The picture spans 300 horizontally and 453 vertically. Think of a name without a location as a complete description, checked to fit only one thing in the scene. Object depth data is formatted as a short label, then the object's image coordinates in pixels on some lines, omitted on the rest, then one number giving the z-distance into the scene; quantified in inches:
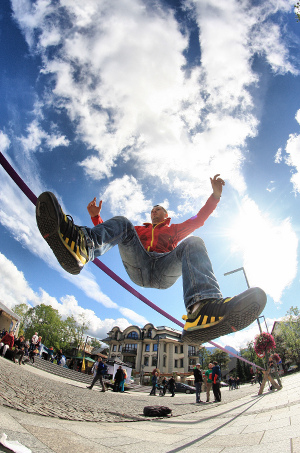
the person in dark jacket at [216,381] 391.0
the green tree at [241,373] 2524.6
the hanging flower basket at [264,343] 471.2
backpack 191.8
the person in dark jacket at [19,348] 556.5
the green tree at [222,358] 2625.5
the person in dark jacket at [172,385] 640.2
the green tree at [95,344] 3048.7
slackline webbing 96.5
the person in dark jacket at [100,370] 438.7
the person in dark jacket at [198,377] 437.1
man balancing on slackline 80.2
